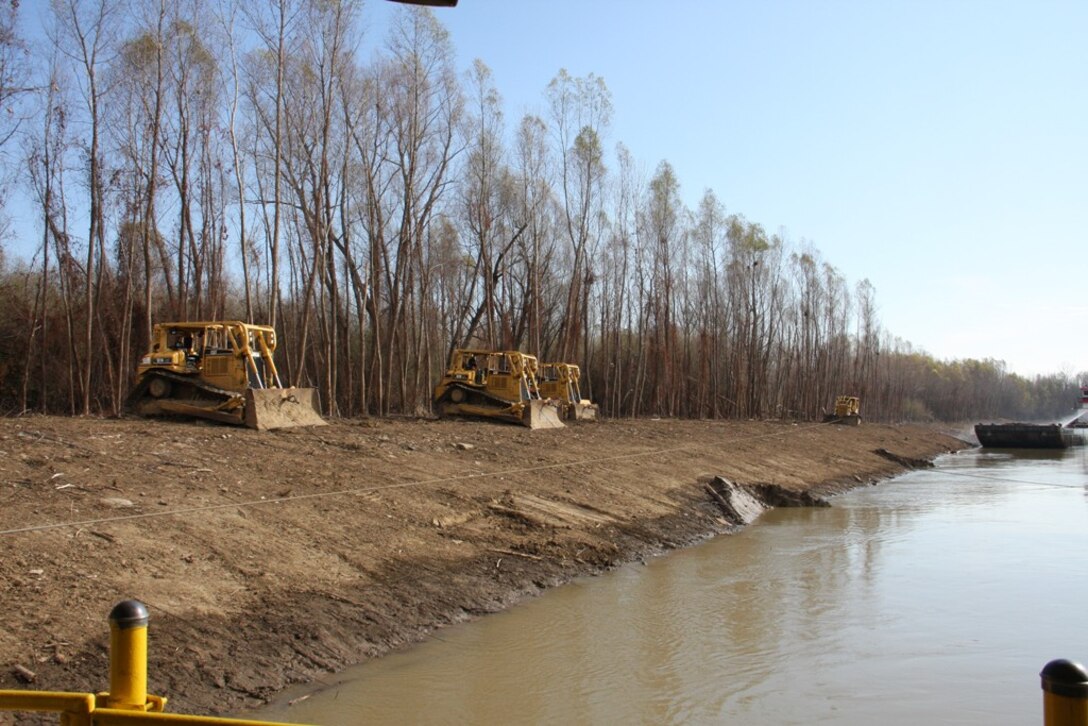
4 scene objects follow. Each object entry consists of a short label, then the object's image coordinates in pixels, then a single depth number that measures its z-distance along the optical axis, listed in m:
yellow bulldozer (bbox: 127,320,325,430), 18.03
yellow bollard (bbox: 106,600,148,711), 3.15
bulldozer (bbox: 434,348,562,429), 27.00
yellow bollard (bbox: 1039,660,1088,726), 2.46
